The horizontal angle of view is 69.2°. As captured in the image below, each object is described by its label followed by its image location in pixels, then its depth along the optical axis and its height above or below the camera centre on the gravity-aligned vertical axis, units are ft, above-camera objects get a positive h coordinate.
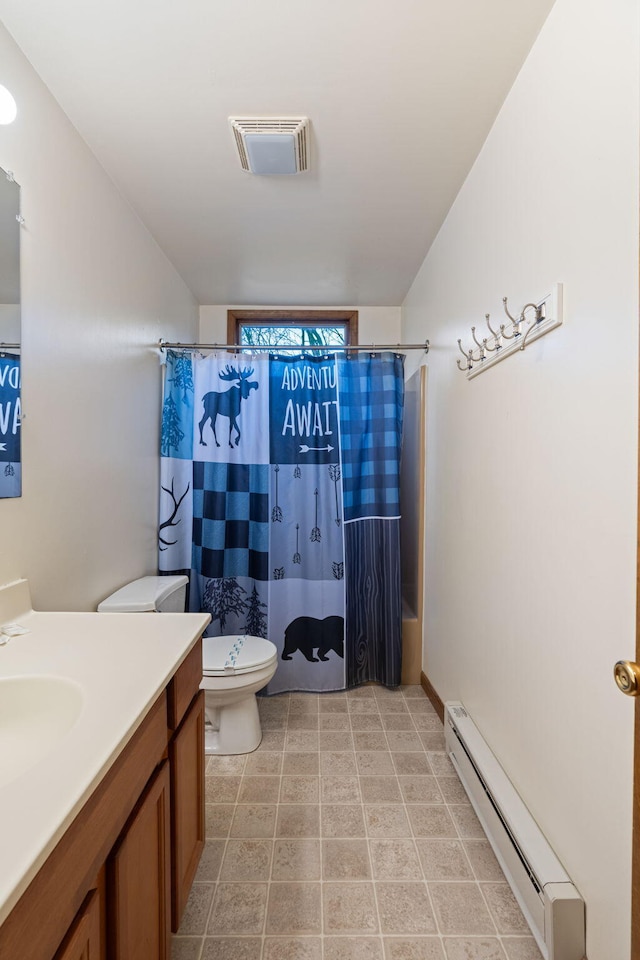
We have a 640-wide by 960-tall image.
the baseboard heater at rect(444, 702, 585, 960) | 3.44 -3.21
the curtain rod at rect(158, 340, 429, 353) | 7.86 +2.29
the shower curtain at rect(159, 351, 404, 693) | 8.06 -0.37
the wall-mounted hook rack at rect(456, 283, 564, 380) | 3.79 +1.43
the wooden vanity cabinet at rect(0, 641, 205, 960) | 1.91 -2.03
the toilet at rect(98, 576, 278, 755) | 6.13 -2.64
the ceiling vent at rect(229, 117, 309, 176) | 5.10 +3.87
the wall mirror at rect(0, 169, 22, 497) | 4.00 +1.26
